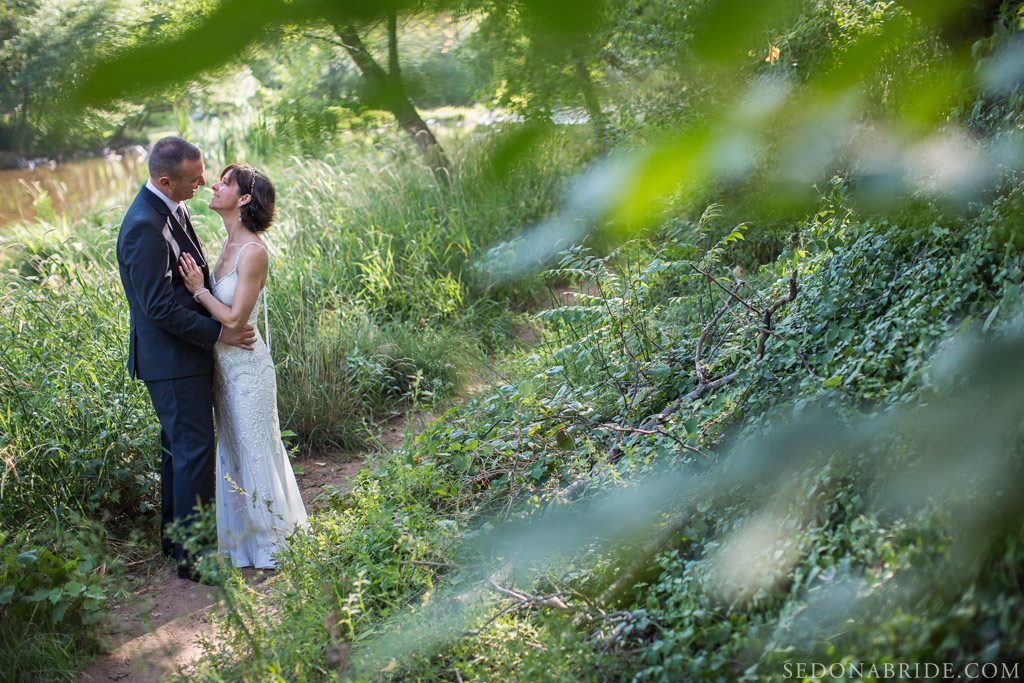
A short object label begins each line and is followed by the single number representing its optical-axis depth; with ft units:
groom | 12.63
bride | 13.52
